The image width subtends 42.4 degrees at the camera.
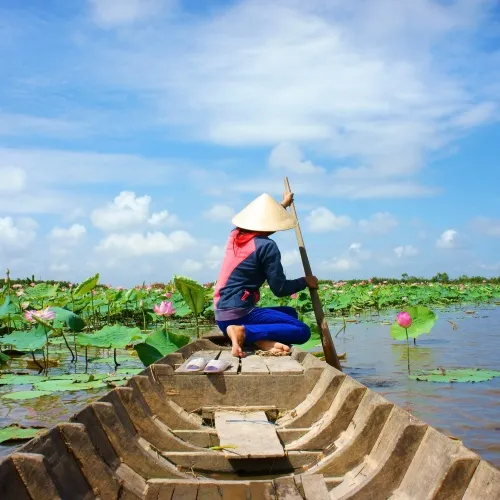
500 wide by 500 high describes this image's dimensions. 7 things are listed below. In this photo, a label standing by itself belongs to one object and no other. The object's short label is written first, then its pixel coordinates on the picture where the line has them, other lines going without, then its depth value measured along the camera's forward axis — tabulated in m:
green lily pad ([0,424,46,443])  3.29
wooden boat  1.88
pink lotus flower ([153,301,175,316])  5.52
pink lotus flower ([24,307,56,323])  5.30
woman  4.41
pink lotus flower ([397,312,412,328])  5.75
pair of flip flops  3.57
